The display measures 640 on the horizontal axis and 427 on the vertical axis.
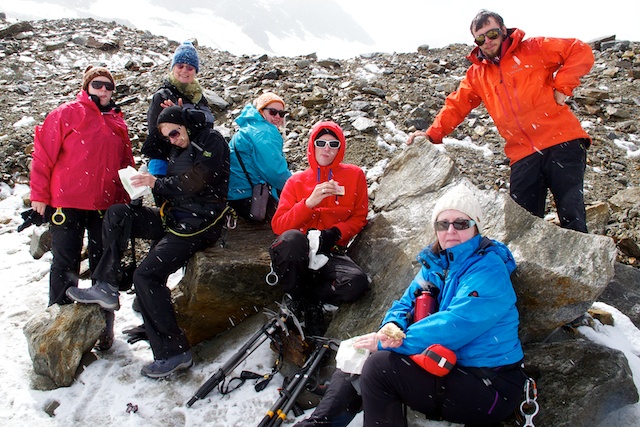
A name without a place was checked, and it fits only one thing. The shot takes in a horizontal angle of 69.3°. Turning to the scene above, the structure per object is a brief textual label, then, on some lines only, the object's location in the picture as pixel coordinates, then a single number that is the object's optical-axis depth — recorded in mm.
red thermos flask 3979
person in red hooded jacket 5148
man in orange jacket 5281
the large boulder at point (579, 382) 4020
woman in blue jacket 3574
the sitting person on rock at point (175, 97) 6391
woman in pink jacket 5980
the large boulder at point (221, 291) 5879
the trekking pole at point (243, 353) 5156
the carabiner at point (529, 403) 3588
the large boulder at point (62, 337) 5562
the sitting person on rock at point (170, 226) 5531
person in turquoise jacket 6613
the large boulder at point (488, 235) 4172
